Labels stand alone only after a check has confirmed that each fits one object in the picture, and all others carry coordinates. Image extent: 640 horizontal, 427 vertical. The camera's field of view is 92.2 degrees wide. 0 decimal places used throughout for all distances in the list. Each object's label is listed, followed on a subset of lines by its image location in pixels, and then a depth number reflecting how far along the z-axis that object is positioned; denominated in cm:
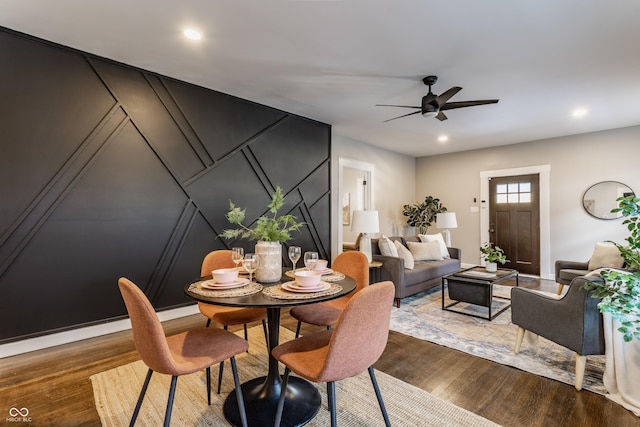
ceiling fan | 330
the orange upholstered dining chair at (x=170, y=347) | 134
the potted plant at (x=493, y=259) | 406
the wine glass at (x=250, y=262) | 186
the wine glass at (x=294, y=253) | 204
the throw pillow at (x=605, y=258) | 387
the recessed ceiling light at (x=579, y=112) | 430
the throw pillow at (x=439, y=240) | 527
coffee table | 353
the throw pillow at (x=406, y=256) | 423
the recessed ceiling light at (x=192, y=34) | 256
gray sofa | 396
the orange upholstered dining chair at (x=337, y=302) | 215
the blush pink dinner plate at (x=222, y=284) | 171
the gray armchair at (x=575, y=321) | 204
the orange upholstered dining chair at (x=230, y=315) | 213
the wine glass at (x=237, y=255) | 199
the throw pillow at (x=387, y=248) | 425
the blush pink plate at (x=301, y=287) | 165
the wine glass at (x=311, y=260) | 199
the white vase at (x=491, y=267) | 409
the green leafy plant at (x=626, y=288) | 166
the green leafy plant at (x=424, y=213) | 704
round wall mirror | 511
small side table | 409
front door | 602
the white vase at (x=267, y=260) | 189
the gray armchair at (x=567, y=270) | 419
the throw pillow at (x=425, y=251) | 495
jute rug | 176
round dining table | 151
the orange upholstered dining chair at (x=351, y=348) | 132
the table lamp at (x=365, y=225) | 407
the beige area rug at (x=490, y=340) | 234
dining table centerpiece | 189
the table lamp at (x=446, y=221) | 610
